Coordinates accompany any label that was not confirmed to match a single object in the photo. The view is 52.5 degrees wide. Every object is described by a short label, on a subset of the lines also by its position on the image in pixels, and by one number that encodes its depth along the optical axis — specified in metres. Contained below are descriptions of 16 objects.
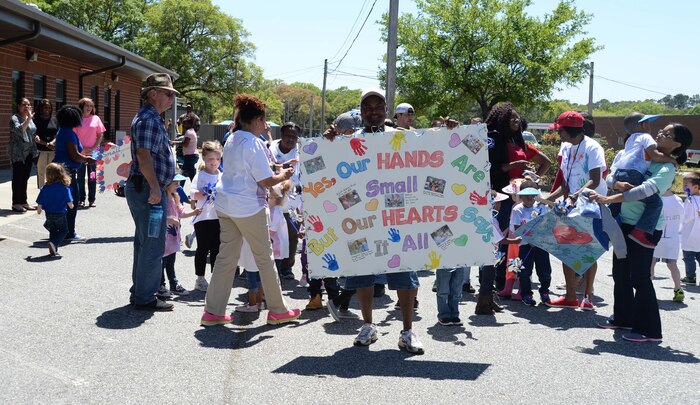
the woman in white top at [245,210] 5.97
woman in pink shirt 11.02
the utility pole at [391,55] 17.50
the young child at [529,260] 7.68
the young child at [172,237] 7.08
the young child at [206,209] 7.42
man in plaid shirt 6.36
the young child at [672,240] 8.11
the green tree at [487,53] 34.50
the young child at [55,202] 9.08
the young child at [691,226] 9.09
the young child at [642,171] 6.19
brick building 16.19
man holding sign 5.68
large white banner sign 5.68
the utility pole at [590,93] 47.09
